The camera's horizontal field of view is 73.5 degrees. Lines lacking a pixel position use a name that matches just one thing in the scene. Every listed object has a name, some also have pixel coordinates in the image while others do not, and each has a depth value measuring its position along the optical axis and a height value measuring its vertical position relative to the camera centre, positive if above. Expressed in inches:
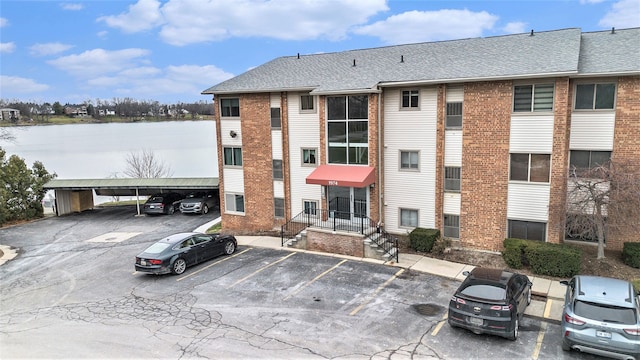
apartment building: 621.3 -13.8
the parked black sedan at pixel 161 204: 1200.8 -213.3
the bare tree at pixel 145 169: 2253.9 -220.4
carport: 1189.1 -159.3
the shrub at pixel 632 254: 581.0 -182.2
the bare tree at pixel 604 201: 561.0 -107.5
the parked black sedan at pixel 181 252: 633.6 -192.6
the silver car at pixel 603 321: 354.0 -170.2
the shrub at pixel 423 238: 689.6 -184.3
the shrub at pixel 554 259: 576.4 -187.6
